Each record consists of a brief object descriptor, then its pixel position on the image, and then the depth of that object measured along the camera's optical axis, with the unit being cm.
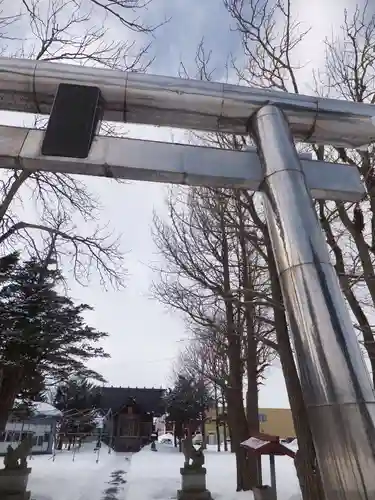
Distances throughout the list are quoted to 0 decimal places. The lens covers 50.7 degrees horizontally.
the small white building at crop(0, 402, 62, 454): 2273
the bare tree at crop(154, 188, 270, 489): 925
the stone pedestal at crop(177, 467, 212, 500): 1150
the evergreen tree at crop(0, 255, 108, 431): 1178
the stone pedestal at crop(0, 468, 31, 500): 1030
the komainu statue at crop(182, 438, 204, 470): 1220
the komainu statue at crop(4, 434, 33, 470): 1095
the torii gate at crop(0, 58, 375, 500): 209
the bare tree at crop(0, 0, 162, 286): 707
